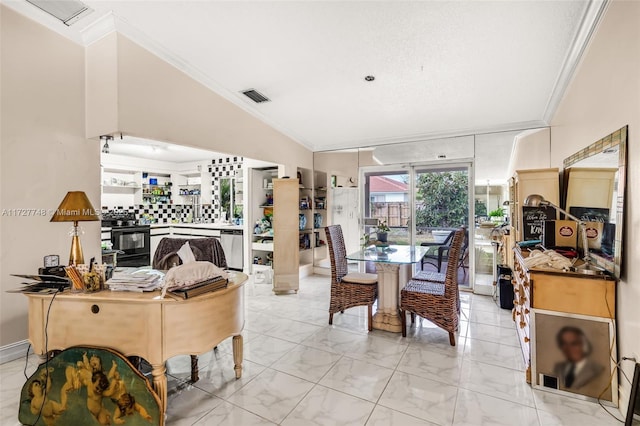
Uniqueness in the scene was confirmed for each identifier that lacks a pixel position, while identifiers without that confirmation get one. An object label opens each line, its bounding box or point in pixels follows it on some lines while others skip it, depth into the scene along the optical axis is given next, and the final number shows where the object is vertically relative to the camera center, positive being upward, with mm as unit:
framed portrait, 1867 -979
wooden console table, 1631 -670
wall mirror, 1742 +108
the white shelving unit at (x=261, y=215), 5277 -134
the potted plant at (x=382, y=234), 3644 -319
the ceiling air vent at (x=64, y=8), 2328 +1638
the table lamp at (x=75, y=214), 1938 -46
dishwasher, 5676 -780
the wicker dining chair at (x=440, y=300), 2705 -878
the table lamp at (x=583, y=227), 2066 -128
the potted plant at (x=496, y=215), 4382 -93
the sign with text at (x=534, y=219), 2969 -107
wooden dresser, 1881 -571
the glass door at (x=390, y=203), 4895 +95
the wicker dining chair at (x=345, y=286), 3104 -841
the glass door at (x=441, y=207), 4488 +26
